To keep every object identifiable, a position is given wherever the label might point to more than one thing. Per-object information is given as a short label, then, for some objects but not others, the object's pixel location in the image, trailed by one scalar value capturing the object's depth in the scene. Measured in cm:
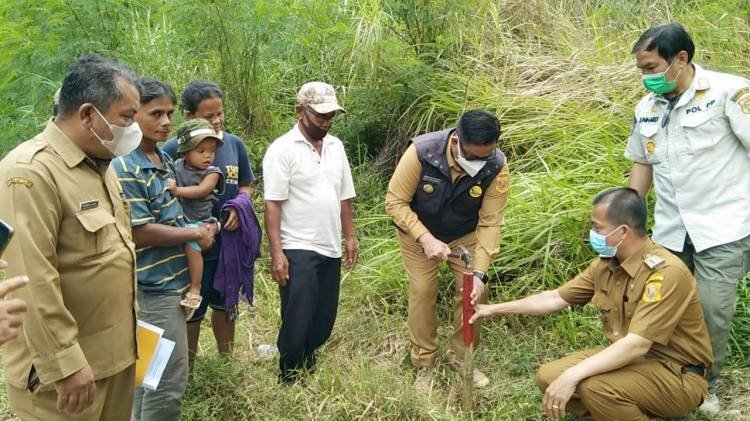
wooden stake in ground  348
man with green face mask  325
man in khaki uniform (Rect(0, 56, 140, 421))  206
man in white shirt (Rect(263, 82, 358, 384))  360
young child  326
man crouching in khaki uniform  300
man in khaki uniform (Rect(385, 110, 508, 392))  363
